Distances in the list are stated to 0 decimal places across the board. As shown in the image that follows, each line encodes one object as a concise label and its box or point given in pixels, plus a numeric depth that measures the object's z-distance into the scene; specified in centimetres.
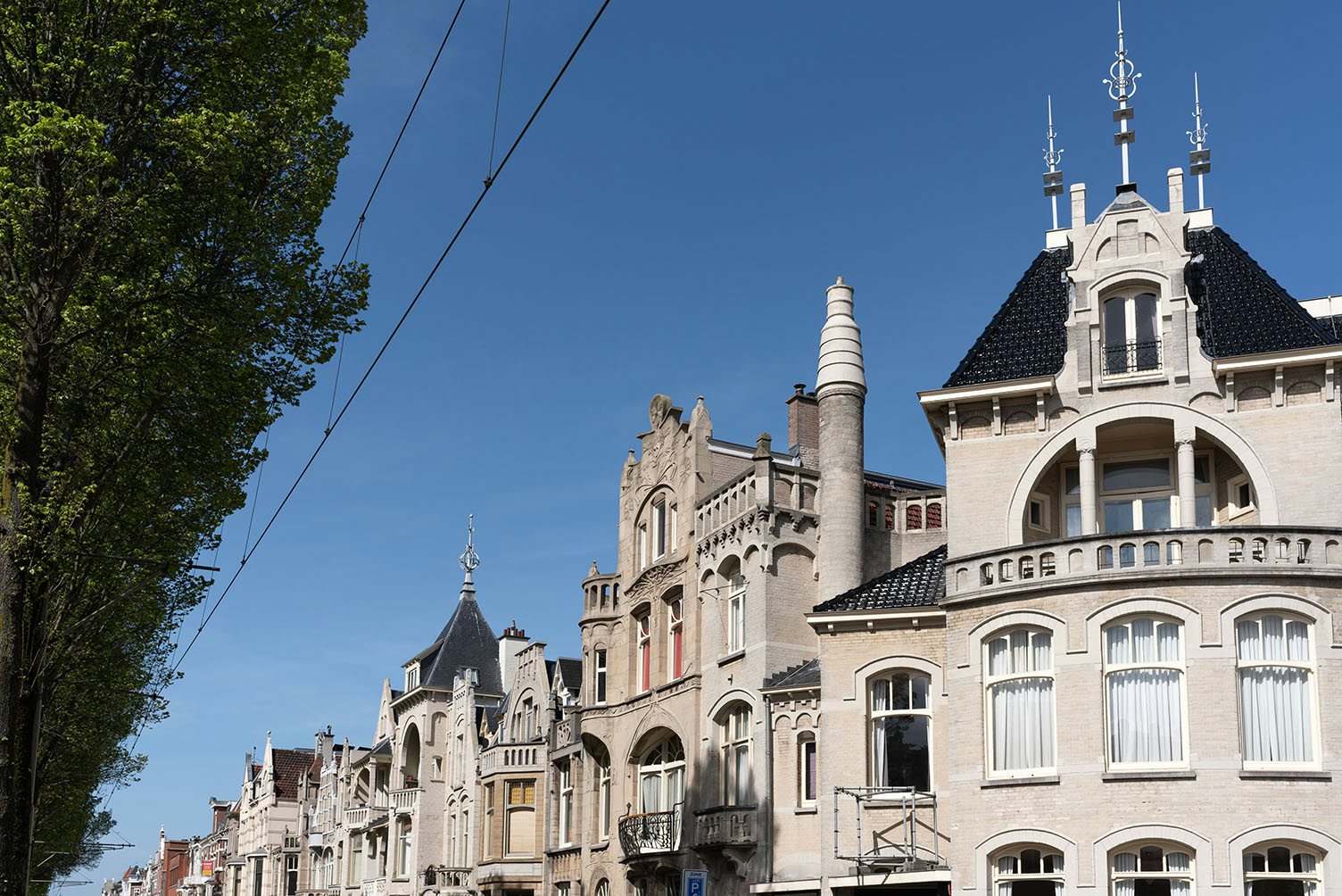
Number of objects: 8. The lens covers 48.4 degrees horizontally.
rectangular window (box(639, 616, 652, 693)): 4038
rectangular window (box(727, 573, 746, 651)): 3500
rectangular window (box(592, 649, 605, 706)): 4238
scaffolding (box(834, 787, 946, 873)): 2772
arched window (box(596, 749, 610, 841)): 4203
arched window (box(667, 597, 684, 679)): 3844
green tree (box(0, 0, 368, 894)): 1714
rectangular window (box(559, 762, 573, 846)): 4569
